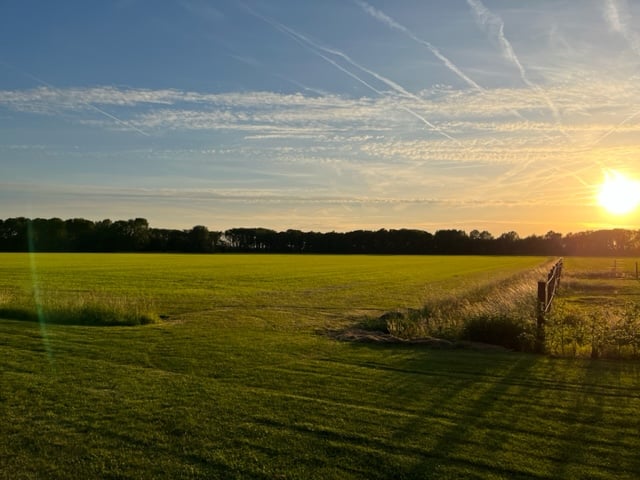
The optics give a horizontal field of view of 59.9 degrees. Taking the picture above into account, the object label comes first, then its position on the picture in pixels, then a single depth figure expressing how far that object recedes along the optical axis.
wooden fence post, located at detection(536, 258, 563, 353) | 14.37
